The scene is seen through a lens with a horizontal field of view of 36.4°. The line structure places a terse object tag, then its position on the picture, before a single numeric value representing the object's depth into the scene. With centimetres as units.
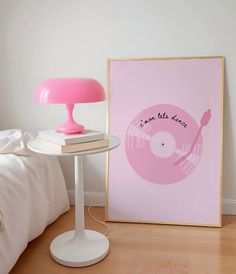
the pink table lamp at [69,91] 162
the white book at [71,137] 165
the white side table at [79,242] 176
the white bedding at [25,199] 161
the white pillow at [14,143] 192
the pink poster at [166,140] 212
